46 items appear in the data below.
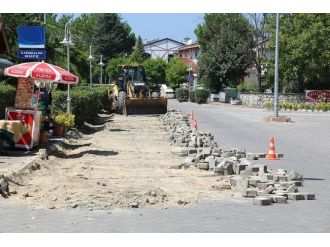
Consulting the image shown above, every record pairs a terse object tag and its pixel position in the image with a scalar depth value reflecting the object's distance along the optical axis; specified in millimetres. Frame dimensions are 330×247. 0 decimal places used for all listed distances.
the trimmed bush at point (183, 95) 68875
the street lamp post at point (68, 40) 22464
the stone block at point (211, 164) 13134
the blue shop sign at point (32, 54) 18359
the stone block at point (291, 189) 10305
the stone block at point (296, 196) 10000
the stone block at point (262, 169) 11827
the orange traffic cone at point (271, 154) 16094
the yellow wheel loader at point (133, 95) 35344
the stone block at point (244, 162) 12754
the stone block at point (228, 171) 12539
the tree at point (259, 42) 60106
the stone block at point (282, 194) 9995
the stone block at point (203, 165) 13344
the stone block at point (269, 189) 10249
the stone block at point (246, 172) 11867
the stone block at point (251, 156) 15900
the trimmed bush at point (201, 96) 62219
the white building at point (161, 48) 139000
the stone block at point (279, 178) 11102
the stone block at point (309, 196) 10086
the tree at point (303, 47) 50250
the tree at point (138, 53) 93375
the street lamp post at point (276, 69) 33247
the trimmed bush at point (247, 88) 64969
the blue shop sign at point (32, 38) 18484
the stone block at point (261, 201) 9425
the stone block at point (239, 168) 12442
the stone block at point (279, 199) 9695
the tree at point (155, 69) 95062
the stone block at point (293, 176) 11434
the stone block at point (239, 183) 10642
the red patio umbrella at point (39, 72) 15930
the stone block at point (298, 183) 11163
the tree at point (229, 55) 62844
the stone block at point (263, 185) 10521
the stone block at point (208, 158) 13589
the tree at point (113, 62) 82588
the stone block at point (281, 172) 11661
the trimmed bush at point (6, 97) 19159
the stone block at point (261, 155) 16266
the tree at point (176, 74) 89875
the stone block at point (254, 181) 10672
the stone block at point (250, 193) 10102
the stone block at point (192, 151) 15922
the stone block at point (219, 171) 12627
